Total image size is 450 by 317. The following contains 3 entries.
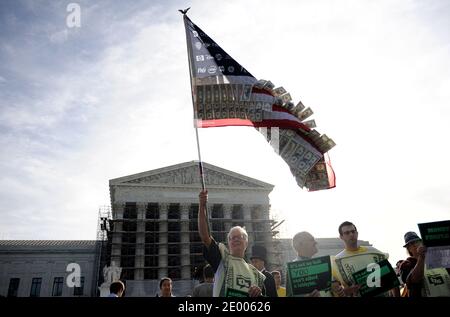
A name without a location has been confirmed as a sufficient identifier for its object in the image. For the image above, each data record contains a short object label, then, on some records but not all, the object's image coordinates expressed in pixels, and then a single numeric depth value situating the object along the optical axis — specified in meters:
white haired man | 4.02
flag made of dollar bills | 6.56
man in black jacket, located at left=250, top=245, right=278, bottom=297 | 6.08
